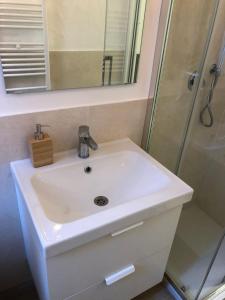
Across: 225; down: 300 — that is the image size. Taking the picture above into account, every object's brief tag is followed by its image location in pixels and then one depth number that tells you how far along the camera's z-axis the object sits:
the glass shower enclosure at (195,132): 1.29
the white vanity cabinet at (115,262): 0.84
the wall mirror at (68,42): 0.86
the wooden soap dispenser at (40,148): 0.99
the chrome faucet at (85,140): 1.06
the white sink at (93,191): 0.76
